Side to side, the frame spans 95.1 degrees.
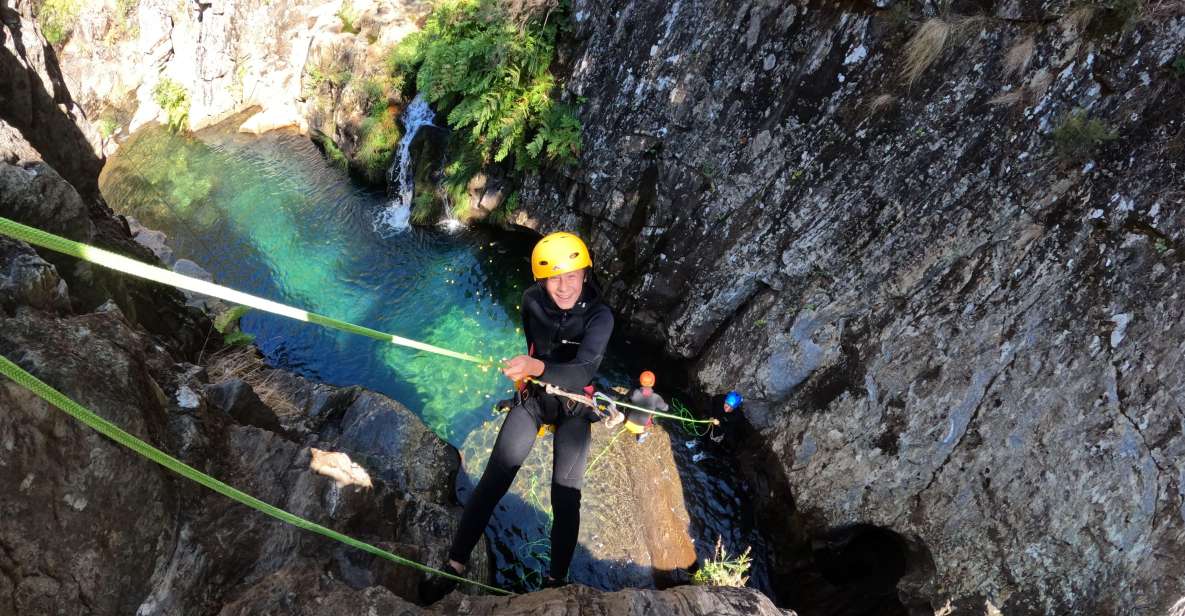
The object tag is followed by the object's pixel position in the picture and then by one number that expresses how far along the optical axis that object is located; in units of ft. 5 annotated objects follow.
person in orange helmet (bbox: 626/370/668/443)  24.08
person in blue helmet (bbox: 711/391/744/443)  25.31
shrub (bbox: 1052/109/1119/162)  17.48
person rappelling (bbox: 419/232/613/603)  14.87
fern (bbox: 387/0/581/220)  33.71
